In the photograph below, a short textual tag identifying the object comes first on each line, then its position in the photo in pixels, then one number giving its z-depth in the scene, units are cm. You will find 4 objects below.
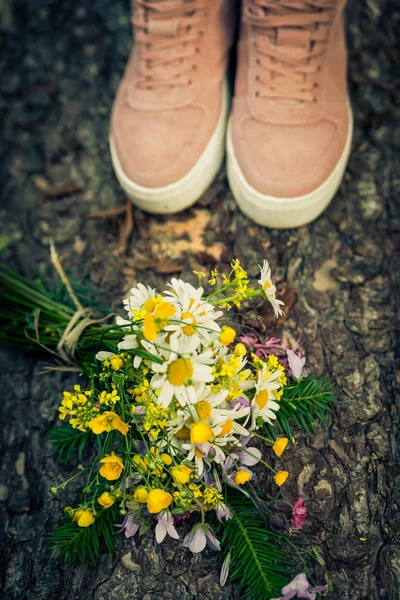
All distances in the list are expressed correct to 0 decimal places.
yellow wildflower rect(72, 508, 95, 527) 75
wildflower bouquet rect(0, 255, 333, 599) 71
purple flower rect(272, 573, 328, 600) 71
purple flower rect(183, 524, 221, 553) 76
